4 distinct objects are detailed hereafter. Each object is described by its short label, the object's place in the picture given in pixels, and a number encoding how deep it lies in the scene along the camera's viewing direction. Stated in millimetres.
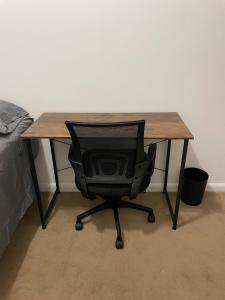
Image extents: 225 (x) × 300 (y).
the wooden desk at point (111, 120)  1534
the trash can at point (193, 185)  2057
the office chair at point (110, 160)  1351
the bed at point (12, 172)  1507
